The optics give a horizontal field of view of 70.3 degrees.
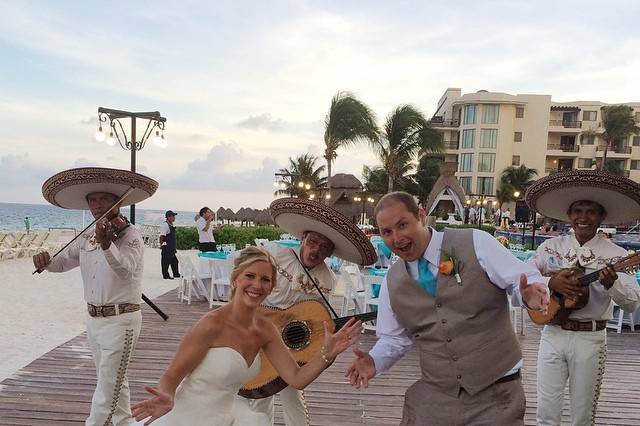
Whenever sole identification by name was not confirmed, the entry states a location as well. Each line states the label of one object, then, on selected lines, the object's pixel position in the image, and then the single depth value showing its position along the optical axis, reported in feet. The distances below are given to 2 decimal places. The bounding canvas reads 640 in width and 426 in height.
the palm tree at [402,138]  81.71
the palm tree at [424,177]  142.92
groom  6.48
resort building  160.15
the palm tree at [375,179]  140.05
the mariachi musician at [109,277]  10.31
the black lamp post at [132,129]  28.94
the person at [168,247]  35.60
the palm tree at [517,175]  149.79
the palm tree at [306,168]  134.49
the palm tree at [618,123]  144.56
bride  6.89
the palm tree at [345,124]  78.28
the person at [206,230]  36.06
